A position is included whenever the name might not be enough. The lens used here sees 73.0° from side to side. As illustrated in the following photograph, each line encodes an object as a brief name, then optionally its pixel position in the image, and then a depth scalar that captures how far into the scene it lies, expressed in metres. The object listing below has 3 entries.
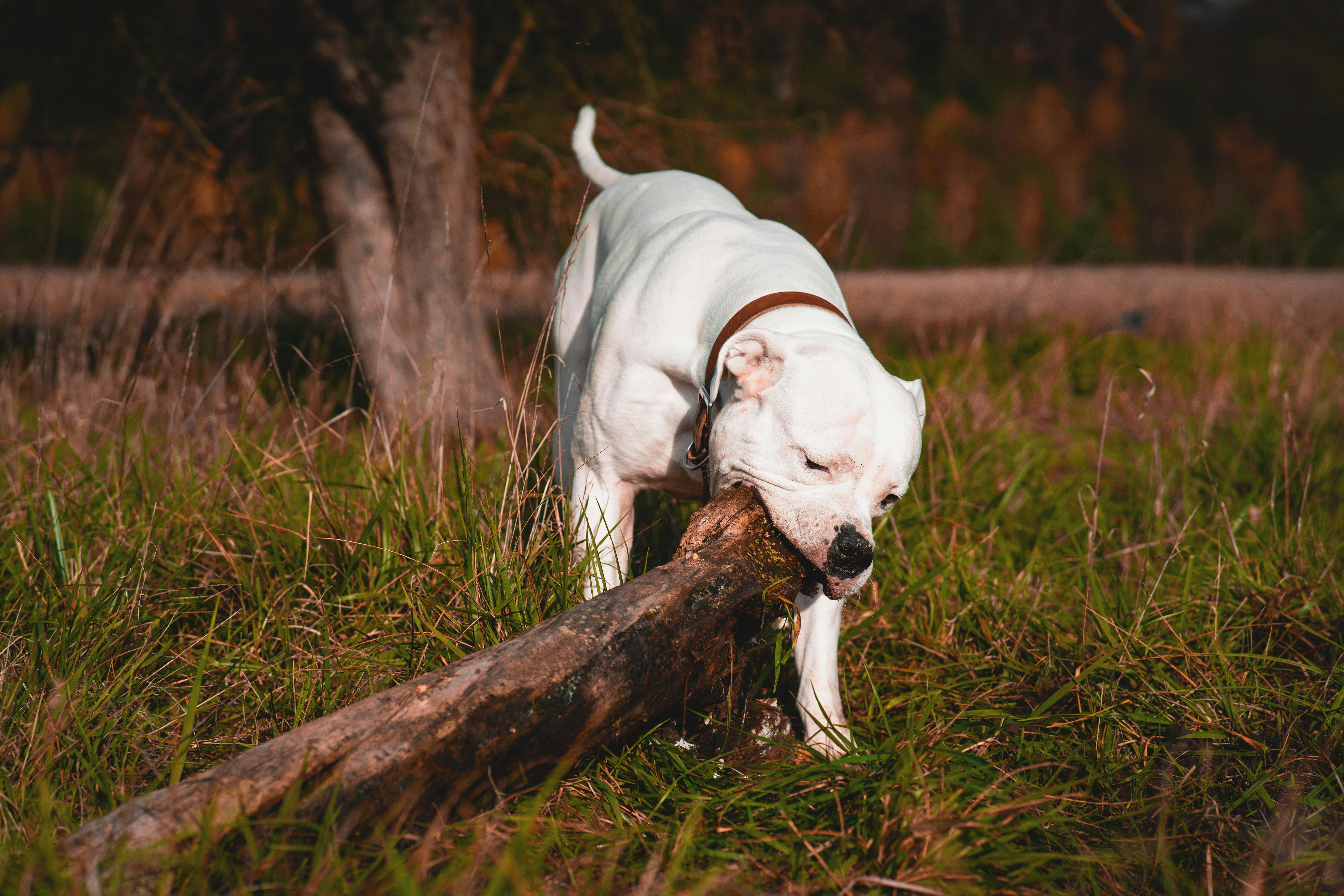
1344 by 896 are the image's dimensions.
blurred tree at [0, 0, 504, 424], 4.38
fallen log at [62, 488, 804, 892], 1.41
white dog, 2.12
